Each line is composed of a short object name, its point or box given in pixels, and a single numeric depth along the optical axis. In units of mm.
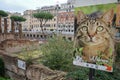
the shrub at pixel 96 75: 6730
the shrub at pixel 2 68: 13234
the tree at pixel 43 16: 52625
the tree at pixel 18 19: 57931
